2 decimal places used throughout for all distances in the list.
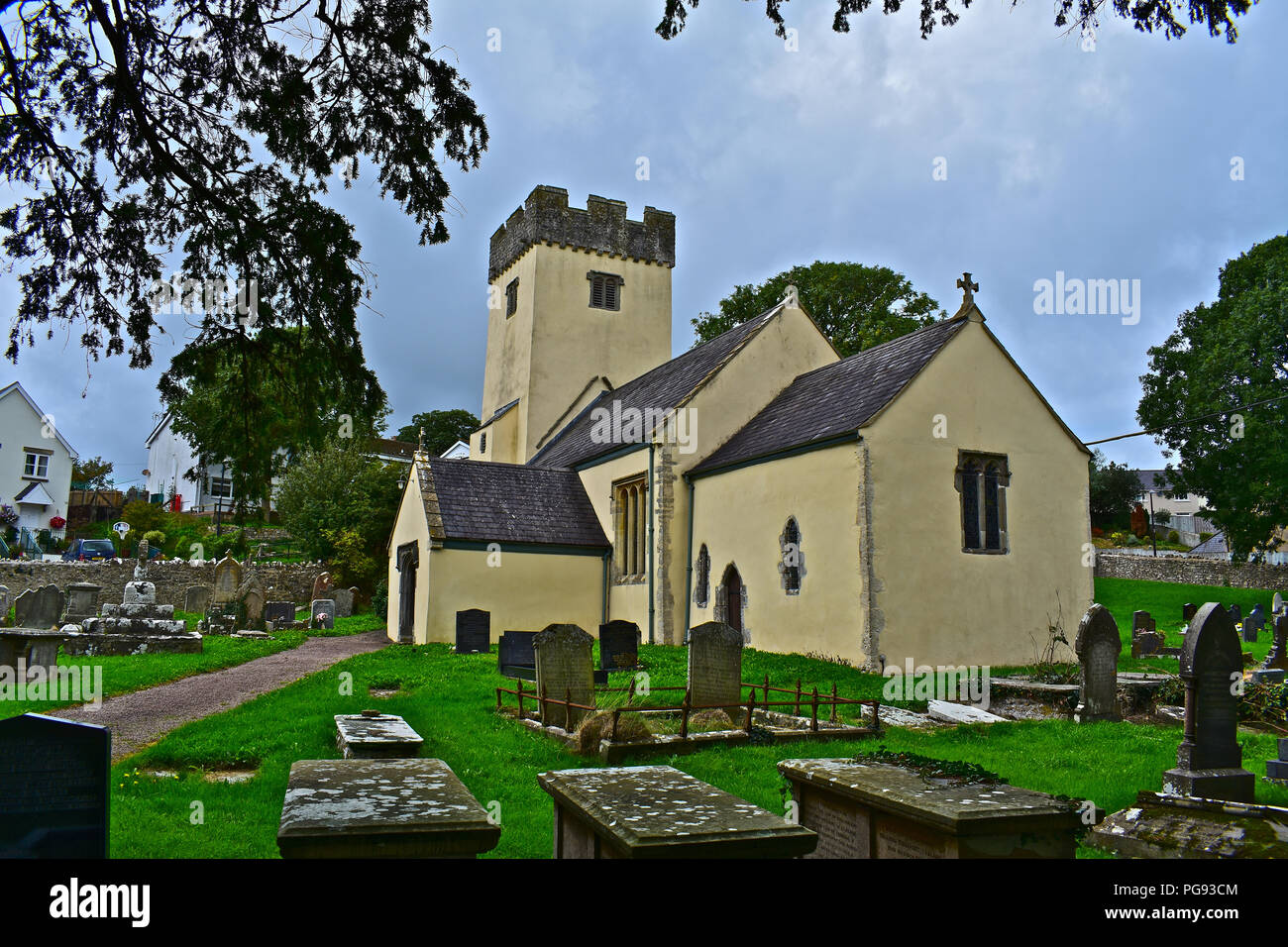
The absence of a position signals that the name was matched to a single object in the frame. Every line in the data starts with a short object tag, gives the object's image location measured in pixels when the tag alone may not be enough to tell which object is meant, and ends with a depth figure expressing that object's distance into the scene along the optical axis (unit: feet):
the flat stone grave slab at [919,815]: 13.19
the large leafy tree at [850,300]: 118.21
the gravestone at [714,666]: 36.09
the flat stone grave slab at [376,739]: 25.29
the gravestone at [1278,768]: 26.89
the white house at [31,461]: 151.64
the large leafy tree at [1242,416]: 109.81
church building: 51.47
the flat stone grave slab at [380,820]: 11.28
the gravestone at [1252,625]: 79.51
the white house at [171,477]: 192.95
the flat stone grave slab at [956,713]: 37.52
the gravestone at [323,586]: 108.58
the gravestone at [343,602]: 107.76
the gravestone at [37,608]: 58.29
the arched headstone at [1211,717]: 24.75
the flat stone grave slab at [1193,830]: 18.48
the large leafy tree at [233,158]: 21.33
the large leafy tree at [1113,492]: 207.92
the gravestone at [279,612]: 88.89
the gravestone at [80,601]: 74.38
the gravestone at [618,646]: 51.01
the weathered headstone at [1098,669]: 38.55
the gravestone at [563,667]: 35.24
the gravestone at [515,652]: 49.32
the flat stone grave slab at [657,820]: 11.22
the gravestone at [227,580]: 85.66
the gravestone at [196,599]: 98.17
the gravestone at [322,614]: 88.74
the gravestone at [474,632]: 61.21
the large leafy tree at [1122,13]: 15.46
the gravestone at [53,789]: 12.98
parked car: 122.10
